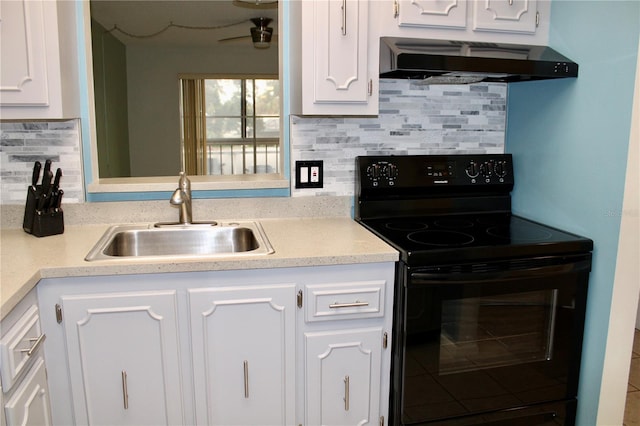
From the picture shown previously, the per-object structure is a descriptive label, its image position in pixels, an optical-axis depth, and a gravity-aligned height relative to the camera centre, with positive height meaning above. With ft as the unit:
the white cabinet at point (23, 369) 4.22 -2.10
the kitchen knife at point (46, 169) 6.44 -0.56
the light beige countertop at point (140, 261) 5.05 -1.37
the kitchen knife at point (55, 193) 6.47 -0.85
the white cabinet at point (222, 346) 5.41 -2.33
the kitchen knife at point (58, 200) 6.52 -0.94
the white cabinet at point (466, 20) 6.38 +1.31
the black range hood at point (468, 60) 5.88 +0.76
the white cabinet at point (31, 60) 5.59 +0.66
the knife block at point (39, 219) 6.34 -1.14
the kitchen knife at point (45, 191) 6.37 -0.82
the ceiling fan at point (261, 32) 15.84 +2.74
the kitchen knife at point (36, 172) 6.59 -0.61
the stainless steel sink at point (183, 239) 6.76 -1.46
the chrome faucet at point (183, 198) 6.57 -0.91
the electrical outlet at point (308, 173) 7.36 -0.65
